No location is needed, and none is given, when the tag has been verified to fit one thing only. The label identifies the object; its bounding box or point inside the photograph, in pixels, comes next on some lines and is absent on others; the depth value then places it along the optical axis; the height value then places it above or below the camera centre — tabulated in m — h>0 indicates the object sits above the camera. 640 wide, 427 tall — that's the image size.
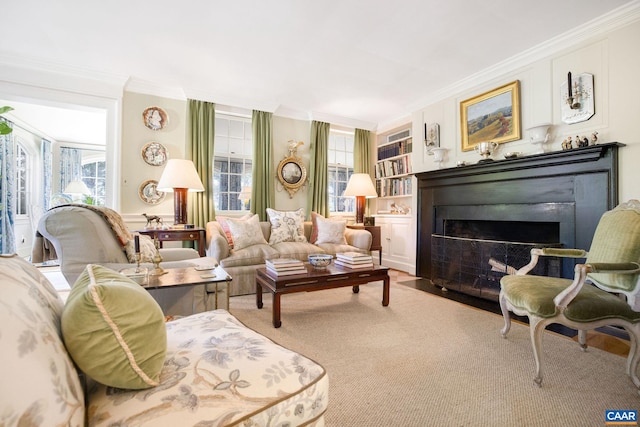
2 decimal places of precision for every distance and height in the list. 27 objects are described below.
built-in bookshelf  4.59 +0.84
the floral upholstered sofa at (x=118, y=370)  0.49 -0.34
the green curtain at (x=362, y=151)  5.16 +1.16
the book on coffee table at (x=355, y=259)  2.66 -0.42
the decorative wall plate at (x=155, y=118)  3.70 +1.27
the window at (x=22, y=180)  4.75 +0.58
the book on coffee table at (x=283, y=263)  2.38 -0.42
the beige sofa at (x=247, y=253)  3.07 -0.45
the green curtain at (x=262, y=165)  4.23 +0.75
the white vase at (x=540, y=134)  2.71 +0.79
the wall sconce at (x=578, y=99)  2.51 +1.06
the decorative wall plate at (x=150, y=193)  3.69 +0.28
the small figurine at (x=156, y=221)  3.26 -0.08
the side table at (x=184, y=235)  3.16 -0.24
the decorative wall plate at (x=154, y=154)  3.71 +0.80
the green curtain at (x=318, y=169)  4.73 +0.76
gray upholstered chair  1.54 -0.18
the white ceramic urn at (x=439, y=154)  3.75 +0.82
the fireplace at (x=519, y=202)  2.37 +0.13
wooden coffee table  2.24 -0.56
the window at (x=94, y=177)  6.48 +0.84
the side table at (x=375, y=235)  4.38 -0.31
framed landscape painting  3.04 +1.14
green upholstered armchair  1.52 -0.45
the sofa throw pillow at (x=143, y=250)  1.90 -0.25
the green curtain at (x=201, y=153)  3.87 +0.85
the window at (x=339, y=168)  5.28 +0.89
